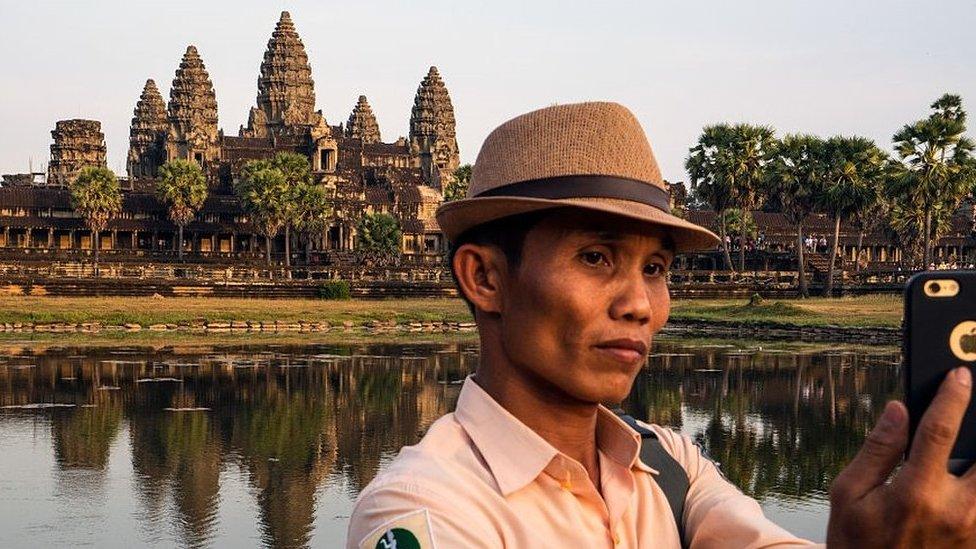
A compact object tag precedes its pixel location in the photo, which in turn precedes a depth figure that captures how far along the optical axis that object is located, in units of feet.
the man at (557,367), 8.30
